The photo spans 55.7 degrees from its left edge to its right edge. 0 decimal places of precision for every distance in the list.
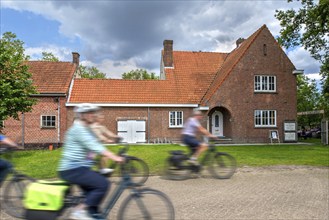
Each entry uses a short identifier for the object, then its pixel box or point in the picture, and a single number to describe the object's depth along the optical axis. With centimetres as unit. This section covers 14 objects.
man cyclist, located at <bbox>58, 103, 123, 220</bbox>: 443
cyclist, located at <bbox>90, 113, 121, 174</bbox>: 658
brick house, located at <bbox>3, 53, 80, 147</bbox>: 2456
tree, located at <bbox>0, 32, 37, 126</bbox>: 1614
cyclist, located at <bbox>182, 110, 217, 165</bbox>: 884
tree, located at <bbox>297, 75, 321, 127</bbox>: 5176
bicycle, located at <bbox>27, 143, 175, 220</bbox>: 466
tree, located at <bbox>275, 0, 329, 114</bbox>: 2017
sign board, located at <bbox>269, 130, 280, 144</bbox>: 2623
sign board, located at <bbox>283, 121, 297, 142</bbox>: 2664
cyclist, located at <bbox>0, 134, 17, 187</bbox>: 601
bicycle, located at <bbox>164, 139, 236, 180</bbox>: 920
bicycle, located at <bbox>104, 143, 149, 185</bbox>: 665
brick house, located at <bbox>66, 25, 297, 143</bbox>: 2620
